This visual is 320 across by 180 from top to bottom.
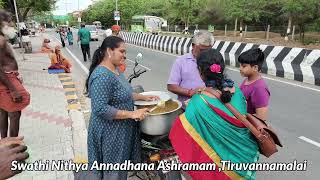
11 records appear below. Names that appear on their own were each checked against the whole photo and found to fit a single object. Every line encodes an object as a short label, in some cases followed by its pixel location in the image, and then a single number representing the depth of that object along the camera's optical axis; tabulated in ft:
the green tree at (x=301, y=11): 95.35
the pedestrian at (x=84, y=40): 49.29
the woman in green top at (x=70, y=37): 85.97
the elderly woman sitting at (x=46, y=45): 50.70
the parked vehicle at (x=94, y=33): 105.60
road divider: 31.60
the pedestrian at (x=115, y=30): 26.35
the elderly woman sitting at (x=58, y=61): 39.42
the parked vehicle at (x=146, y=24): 153.15
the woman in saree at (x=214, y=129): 7.54
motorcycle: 10.14
